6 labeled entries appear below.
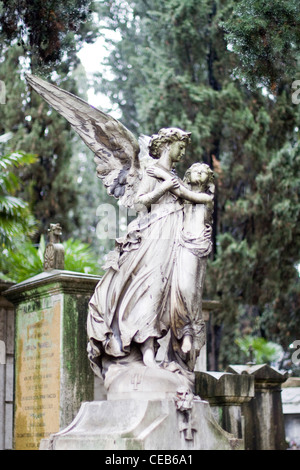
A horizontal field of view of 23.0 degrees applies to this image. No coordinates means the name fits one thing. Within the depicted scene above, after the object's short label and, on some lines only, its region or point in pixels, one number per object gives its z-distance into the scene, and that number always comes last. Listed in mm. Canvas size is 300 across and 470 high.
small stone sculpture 9398
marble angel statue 5977
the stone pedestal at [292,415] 11266
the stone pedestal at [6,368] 9828
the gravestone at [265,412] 9227
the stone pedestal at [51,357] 8375
